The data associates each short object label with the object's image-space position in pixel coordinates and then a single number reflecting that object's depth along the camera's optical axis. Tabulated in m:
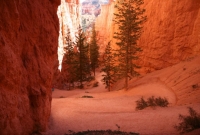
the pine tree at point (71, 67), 31.75
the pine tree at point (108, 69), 26.78
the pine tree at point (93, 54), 46.88
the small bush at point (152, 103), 10.97
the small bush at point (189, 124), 6.03
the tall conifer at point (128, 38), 19.16
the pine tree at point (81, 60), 31.61
